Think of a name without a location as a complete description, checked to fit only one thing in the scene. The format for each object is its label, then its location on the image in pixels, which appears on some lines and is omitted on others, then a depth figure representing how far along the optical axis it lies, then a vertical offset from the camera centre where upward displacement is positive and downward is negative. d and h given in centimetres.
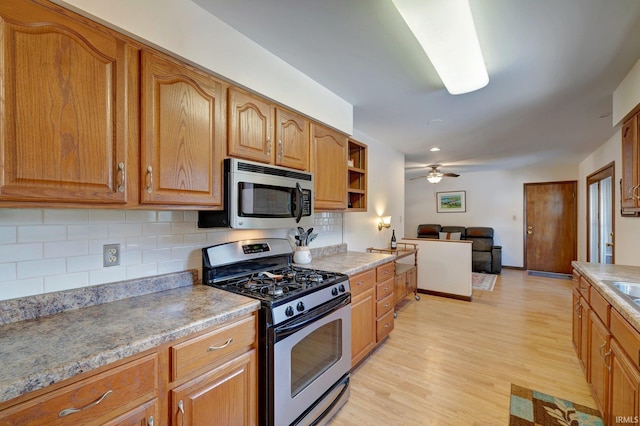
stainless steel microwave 163 +8
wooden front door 595 -33
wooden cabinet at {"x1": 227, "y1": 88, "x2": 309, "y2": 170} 168 +53
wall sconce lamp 413 -17
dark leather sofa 609 -76
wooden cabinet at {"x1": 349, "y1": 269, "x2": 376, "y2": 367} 225 -88
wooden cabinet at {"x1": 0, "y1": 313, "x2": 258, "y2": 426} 81 -64
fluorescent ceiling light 134 +97
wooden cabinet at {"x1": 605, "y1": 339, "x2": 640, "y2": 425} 121 -84
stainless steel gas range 141 -66
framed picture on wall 716 +24
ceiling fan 487 +62
